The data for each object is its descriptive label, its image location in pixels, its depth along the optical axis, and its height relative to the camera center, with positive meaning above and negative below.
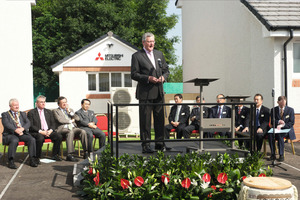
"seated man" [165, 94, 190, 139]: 9.15 -0.48
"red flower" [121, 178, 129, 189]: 4.86 -1.12
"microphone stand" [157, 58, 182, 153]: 5.80 +0.46
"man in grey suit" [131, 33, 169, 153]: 5.88 +0.23
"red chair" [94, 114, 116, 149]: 10.03 -0.62
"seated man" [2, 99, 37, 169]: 7.61 -0.68
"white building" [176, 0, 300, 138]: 10.88 +1.89
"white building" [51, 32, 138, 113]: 18.88 +1.76
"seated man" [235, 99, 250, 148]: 8.59 -0.45
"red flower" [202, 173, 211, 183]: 4.90 -1.06
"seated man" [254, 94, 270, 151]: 8.26 -0.49
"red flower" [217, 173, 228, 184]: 4.93 -1.08
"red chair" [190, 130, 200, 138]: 9.21 -0.88
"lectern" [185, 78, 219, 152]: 5.67 +0.27
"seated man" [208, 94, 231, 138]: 8.99 -0.32
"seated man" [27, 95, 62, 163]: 8.18 -0.58
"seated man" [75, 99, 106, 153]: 8.67 -0.53
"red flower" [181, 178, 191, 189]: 4.78 -1.11
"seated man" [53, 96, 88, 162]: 8.29 -0.64
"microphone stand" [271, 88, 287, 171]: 7.29 -1.32
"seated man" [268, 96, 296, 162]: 7.94 -0.50
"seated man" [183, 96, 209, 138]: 9.02 -0.53
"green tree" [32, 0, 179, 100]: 28.05 +6.07
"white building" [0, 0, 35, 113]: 13.41 +1.89
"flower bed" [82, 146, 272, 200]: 4.86 -1.07
